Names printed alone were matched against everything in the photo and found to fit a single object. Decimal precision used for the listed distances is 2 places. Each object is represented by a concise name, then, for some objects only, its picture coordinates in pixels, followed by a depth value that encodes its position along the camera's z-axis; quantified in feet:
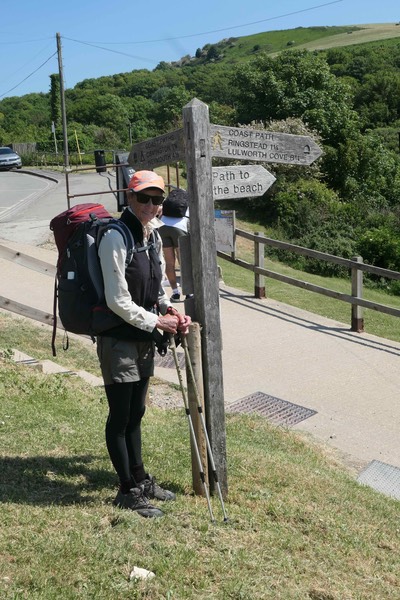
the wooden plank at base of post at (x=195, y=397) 13.84
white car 123.44
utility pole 84.17
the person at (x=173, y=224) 32.17
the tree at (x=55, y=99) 220.43
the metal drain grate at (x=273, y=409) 22.00
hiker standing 12.16
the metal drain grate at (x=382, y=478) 17.72
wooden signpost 13.79
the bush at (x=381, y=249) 60.54
